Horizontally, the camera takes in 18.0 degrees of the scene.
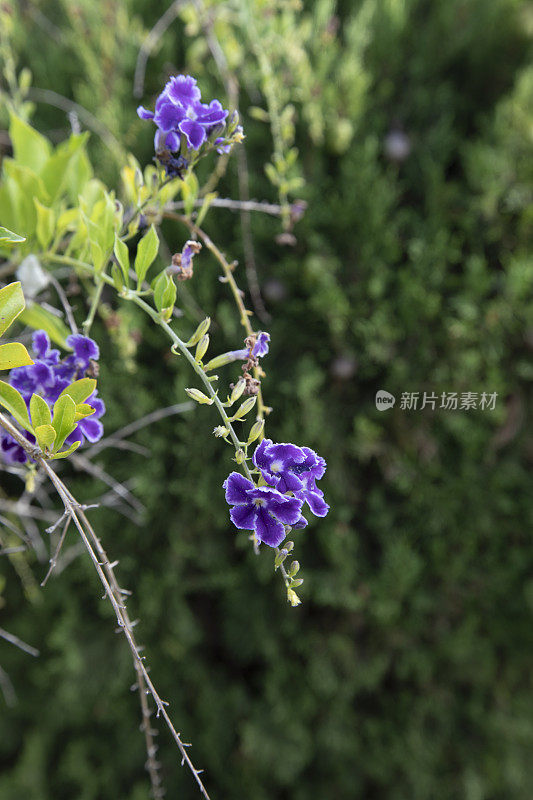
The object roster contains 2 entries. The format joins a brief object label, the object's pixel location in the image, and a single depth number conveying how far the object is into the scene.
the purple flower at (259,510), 0.35
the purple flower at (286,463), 0.36
